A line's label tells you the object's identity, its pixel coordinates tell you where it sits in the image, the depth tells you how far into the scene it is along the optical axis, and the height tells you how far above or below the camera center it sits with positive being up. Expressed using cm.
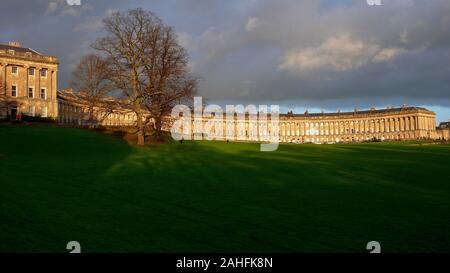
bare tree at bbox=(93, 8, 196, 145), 4978 +783
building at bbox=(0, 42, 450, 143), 8950 +1195
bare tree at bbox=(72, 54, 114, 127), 7844 +1160
